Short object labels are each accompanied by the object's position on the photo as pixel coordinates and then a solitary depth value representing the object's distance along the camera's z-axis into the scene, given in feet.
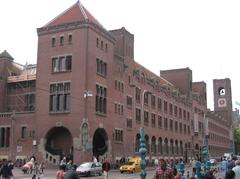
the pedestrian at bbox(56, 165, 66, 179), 46.68
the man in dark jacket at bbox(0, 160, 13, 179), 73.56
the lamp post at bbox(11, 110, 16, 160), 191.83
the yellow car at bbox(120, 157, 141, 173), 170.33
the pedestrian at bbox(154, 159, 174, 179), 42.78
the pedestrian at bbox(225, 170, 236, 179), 32.91
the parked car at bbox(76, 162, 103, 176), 141.49
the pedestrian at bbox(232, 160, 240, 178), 45.41
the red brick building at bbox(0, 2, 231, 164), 182.39
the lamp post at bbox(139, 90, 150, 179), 73.12
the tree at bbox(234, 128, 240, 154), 512.67
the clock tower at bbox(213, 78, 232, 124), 513.86
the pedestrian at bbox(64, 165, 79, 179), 41.37
